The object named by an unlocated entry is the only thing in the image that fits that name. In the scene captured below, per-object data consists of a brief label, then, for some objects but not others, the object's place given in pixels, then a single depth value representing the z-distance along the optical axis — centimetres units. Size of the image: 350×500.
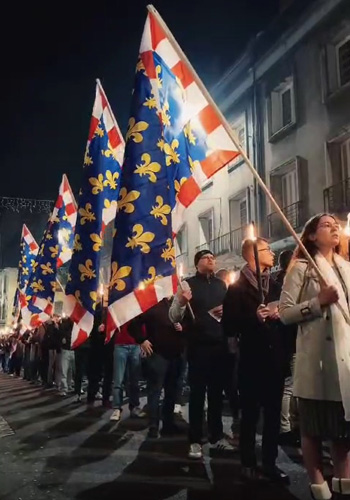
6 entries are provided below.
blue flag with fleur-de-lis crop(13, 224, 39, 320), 1697
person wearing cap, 579
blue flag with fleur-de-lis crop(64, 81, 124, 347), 715
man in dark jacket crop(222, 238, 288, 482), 477
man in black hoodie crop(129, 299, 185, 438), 716
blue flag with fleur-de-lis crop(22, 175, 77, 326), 1187
